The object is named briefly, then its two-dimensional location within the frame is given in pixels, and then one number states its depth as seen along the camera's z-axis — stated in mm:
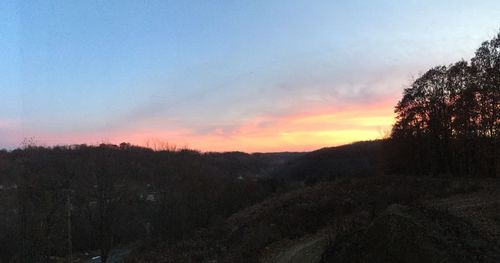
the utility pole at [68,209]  38688
